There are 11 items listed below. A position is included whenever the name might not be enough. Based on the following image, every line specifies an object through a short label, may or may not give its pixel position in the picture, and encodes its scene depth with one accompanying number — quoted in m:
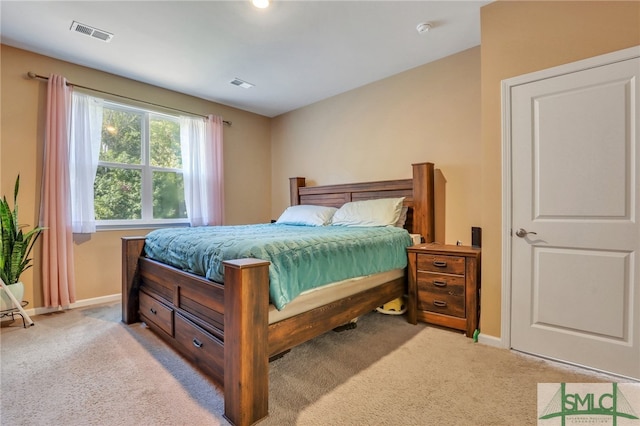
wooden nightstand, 2.36
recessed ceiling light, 2.19
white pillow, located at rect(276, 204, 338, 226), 3.49
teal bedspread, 1.65
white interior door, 1.75
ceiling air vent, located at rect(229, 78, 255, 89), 3.59
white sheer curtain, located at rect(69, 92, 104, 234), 3.11
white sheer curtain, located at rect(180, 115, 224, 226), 3.99
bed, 1.38
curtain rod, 2.90
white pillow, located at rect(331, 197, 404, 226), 3.05
